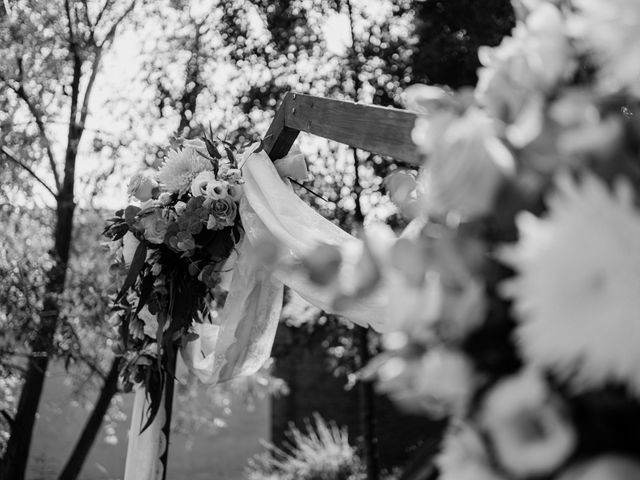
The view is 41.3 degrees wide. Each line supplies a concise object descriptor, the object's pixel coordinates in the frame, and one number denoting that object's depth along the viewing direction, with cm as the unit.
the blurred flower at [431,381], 72
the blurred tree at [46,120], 577
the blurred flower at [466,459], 72
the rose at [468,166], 72
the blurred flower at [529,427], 65
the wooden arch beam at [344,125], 195
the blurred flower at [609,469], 63
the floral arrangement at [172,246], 319
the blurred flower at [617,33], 70
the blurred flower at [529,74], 78
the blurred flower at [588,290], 61
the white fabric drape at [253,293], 287
